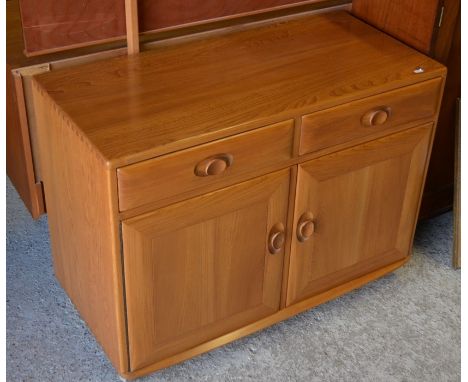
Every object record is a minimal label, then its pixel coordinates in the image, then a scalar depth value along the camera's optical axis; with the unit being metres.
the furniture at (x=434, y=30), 1.92
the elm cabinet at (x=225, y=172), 1.58
